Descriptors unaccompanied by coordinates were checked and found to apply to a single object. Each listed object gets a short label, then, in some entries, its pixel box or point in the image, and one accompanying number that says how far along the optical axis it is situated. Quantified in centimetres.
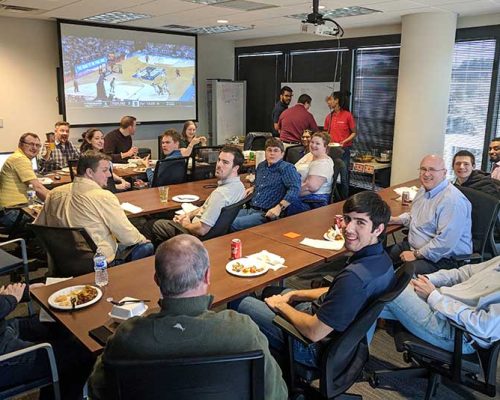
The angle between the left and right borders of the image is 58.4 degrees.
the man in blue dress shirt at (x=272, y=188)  400
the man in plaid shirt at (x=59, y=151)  544
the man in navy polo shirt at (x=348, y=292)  182
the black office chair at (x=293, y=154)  575
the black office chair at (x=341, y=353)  180
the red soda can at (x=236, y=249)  257
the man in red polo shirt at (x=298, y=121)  704
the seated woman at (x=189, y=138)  625
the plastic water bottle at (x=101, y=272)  219
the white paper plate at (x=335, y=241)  284
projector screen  724
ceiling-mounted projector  392
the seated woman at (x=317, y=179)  429
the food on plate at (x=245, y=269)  238
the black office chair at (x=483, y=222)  312
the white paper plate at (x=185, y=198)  396
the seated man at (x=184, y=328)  128
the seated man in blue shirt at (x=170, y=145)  512
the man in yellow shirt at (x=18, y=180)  407
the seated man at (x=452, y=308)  199
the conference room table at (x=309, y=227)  282
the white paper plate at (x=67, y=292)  195
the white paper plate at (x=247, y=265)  235
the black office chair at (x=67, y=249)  261
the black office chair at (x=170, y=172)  452
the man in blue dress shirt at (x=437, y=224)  298
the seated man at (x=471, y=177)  366
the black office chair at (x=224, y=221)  329
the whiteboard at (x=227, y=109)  905
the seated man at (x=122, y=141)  605
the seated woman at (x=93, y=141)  523
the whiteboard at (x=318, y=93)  786
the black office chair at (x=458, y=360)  204
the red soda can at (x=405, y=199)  396
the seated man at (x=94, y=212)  279
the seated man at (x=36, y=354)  184
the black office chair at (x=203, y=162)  503
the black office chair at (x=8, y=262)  241
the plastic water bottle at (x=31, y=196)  398
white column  584
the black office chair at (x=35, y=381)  179
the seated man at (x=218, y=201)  330
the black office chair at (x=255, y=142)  712
